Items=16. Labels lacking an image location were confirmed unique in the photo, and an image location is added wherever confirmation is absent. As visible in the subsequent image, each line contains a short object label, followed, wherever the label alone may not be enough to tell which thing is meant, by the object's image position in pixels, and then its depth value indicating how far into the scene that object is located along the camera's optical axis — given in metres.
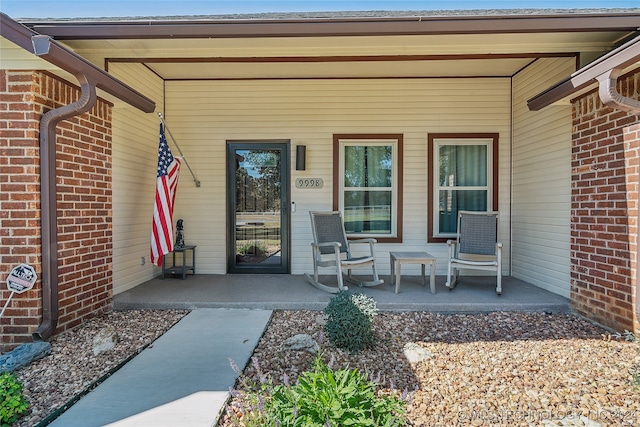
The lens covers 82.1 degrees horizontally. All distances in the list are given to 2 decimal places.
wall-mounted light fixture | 5.48
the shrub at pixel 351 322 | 2.94
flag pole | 5.47
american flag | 4.66
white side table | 4.39
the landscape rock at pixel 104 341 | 3.06
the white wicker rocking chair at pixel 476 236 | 4.84
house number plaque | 5.59
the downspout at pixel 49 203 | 3.15
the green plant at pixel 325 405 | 1.53
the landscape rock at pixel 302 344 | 2.98
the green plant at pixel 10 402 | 2.03
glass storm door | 5.67
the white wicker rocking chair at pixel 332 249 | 4.56
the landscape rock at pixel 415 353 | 2.82
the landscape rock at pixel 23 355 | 2.70
